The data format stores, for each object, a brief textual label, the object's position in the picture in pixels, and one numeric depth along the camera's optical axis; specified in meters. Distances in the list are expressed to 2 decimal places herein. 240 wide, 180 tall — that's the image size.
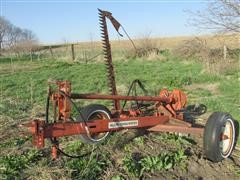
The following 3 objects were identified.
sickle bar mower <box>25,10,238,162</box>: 2.91
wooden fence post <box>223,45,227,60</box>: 11.53
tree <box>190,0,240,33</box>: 10.96
